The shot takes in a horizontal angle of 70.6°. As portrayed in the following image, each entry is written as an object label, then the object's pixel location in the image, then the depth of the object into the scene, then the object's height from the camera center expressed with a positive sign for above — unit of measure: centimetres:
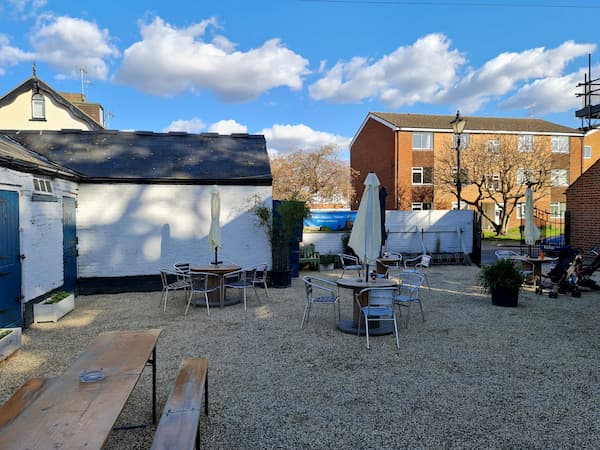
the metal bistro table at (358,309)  598 -134
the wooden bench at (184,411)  239 -123
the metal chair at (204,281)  793 -116
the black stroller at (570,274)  897 -117
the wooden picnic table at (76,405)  198 -101
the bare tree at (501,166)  2523 +331
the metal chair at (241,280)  790 -123
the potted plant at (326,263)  1404 -138
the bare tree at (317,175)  3244 +357
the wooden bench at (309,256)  1375 -114
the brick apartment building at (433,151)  2889 +492
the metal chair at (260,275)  1051 -137
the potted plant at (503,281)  786 -112
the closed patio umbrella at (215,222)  865 -1
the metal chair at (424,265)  958 -150
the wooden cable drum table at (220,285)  802 -122
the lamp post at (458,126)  1273 +289
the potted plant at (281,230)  1031 -21
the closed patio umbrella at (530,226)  994 -12
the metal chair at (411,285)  636 -97
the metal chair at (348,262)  1460 -141
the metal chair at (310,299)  636 -118
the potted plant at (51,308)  691 -144
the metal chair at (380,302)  561 -107
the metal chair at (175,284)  797 -119
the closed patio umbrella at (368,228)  606 -10
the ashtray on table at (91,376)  267 -99
